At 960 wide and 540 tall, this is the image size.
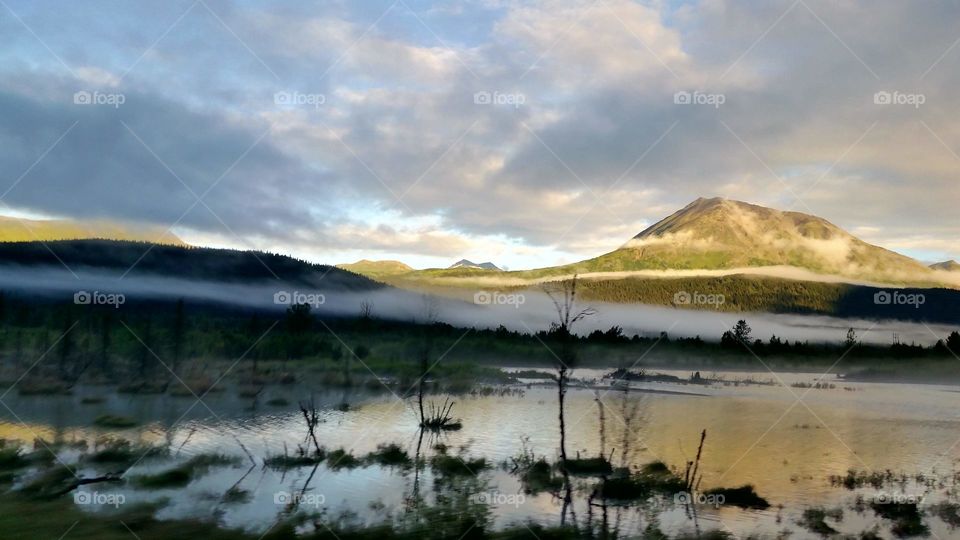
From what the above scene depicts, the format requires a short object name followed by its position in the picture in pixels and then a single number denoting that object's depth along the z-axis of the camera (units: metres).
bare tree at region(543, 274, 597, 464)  24.09
